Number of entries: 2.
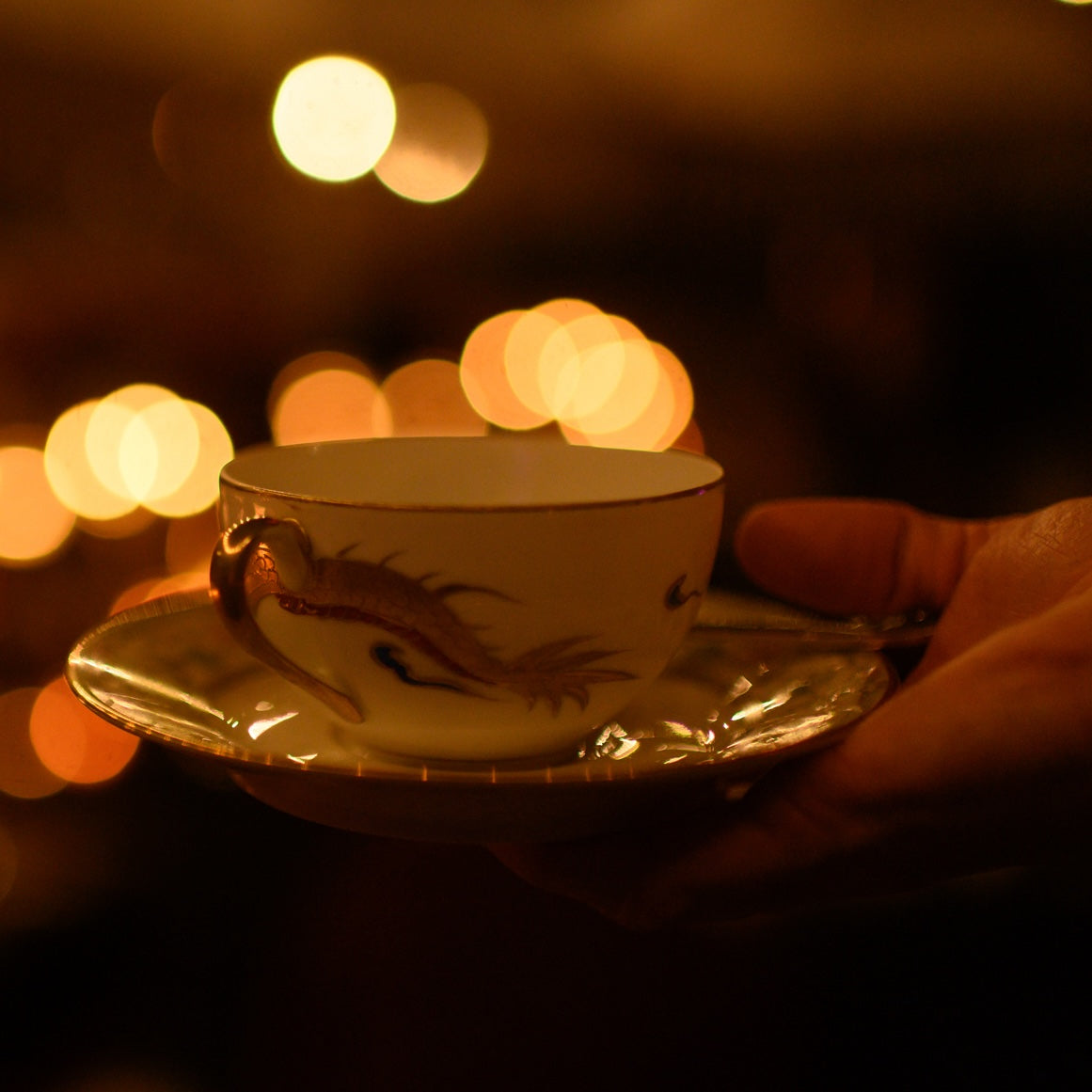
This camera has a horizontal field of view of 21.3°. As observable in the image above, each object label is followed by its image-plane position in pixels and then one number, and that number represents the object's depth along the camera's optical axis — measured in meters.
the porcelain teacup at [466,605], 0.48
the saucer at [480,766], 0.47
